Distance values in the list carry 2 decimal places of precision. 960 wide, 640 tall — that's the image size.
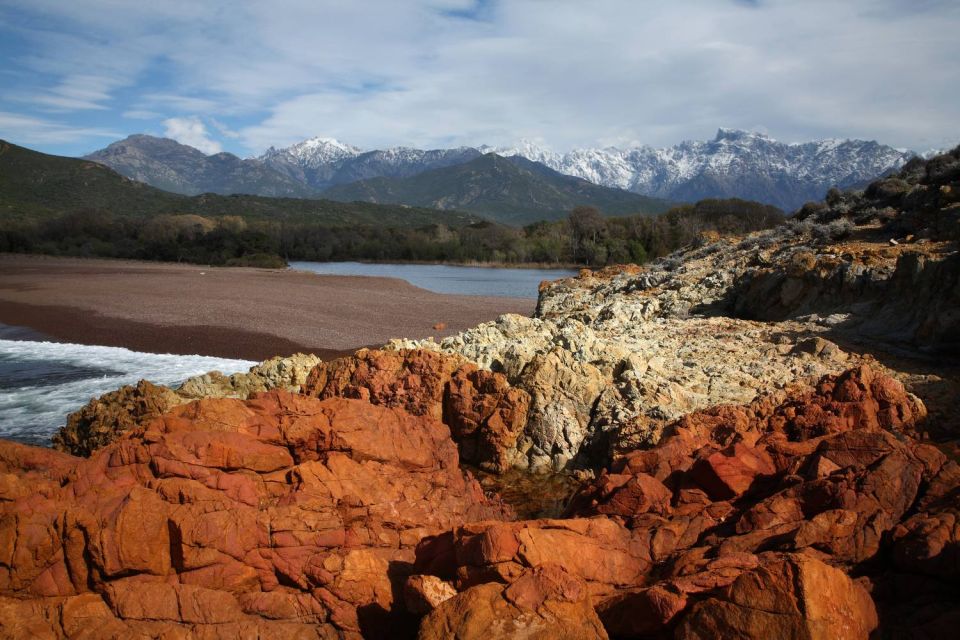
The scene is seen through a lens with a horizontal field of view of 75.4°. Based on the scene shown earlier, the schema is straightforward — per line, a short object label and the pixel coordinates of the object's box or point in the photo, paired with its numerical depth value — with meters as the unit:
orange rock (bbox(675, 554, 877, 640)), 3.73
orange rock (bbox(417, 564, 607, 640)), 3.95
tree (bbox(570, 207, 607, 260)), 81.56
